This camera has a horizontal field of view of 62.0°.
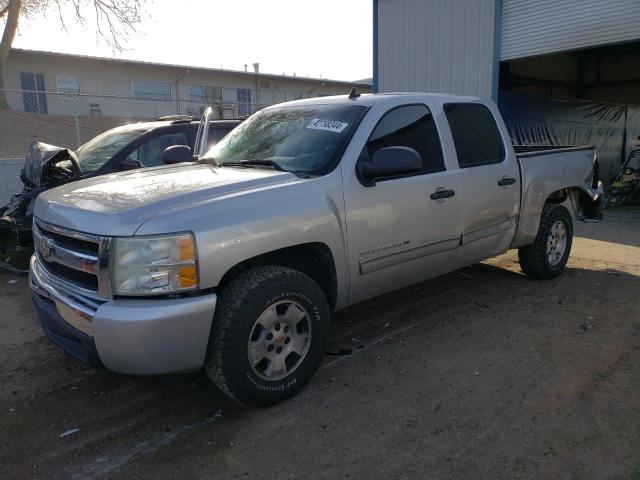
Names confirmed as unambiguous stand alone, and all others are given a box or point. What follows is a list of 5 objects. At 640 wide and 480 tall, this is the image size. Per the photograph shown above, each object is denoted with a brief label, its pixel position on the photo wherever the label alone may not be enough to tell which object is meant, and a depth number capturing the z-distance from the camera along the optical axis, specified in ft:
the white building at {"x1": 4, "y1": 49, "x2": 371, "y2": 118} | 77.56
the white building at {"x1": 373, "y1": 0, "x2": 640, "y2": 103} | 34.04
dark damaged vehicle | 18.56
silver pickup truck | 9.11
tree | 67.87
